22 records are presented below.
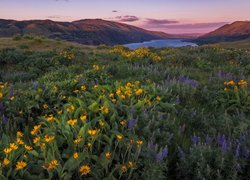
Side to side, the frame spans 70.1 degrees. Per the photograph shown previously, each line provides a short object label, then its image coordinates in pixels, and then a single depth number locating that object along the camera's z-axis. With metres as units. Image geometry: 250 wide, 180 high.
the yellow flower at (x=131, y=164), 1.78
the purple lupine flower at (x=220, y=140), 2.16
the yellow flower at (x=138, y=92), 2.89
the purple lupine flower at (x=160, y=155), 1.88
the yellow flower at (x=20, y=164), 1.60
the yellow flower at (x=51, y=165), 1.64
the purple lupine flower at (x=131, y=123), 2.24
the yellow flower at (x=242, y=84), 3.46
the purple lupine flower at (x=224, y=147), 1.99
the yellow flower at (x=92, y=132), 1.87
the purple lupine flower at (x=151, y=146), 1.99
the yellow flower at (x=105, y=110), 2.37
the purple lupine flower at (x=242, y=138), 2.17
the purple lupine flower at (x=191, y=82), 3.92
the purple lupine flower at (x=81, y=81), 3.87
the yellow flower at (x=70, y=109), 2.47
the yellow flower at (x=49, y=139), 1.80
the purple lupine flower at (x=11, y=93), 3.20
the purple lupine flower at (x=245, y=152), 1.95
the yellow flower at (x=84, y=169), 1.66
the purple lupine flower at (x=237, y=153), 1.90
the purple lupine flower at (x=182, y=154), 2.02
